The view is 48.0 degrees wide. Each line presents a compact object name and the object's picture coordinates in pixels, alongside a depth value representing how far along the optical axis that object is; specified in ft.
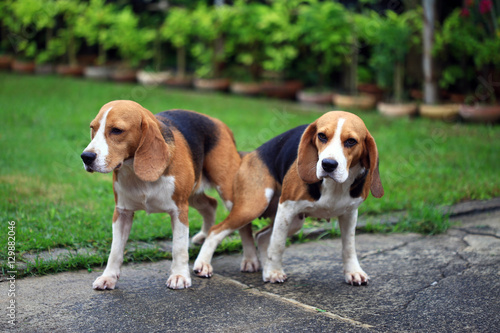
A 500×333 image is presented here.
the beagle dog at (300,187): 11.41
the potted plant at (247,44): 41.42
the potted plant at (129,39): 45.37
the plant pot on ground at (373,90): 37.77
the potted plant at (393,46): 33.22
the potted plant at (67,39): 46.78
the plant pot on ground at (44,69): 49.73
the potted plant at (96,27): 46.93
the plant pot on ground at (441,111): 32.17
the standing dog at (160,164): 11.23
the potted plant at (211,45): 42.37
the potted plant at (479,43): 30.22
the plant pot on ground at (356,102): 35.58
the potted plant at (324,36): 36.17
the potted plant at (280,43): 39.68
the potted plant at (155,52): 45.16
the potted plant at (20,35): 43.93
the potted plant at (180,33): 43.70
